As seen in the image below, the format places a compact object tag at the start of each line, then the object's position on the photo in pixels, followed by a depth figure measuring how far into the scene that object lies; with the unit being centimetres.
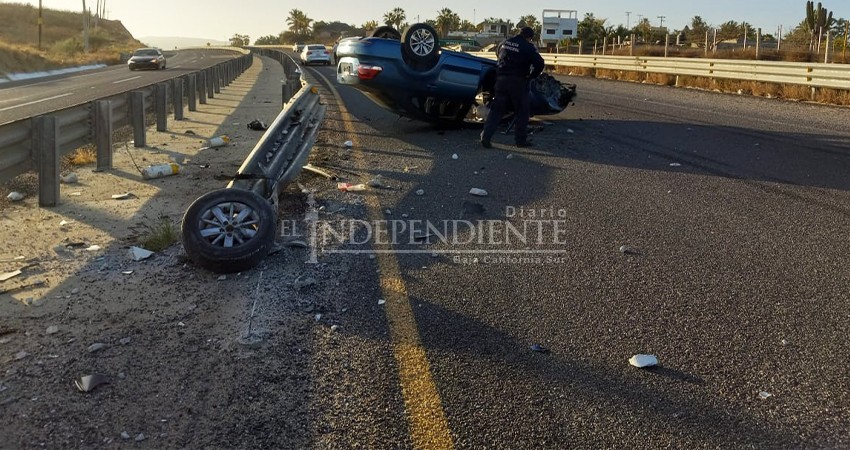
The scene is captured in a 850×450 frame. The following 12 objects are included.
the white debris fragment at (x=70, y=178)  815
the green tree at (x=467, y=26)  12442
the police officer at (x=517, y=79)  1004
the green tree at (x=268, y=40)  16998
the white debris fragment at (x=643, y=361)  352
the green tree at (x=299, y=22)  15288
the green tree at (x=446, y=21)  12274
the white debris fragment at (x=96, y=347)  371
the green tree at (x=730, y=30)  8188
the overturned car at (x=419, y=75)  1084
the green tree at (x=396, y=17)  12831
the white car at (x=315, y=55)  4912
